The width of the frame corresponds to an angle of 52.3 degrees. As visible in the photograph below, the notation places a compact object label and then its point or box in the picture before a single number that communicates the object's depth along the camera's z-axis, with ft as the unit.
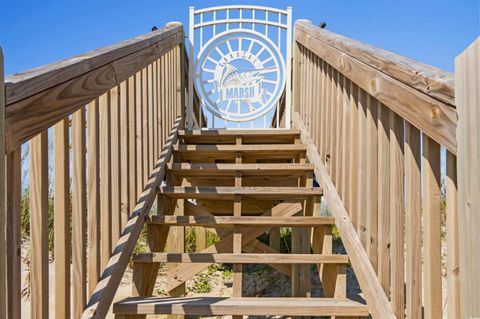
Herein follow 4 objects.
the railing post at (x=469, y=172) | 3.32
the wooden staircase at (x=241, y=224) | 6.81
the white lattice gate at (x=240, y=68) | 14.14
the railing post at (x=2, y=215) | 3.33
